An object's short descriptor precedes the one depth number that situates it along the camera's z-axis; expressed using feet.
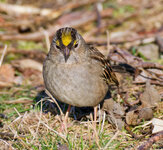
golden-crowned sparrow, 23.61
